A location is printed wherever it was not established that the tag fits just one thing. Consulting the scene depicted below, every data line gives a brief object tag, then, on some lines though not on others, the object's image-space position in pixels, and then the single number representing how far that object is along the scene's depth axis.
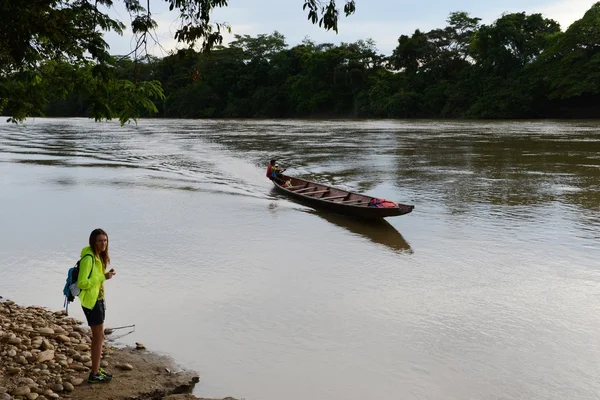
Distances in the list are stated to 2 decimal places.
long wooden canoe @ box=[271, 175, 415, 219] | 14.45
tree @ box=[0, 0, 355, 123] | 5.34
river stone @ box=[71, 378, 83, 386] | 5.63
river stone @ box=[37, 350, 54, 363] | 5.90
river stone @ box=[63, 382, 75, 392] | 5.51
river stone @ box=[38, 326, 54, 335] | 6.64
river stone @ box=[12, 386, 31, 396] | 5.23
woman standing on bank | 5.48
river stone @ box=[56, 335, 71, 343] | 6.58
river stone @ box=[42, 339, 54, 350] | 6.21
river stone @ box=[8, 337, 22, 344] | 6.17
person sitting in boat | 21.22
